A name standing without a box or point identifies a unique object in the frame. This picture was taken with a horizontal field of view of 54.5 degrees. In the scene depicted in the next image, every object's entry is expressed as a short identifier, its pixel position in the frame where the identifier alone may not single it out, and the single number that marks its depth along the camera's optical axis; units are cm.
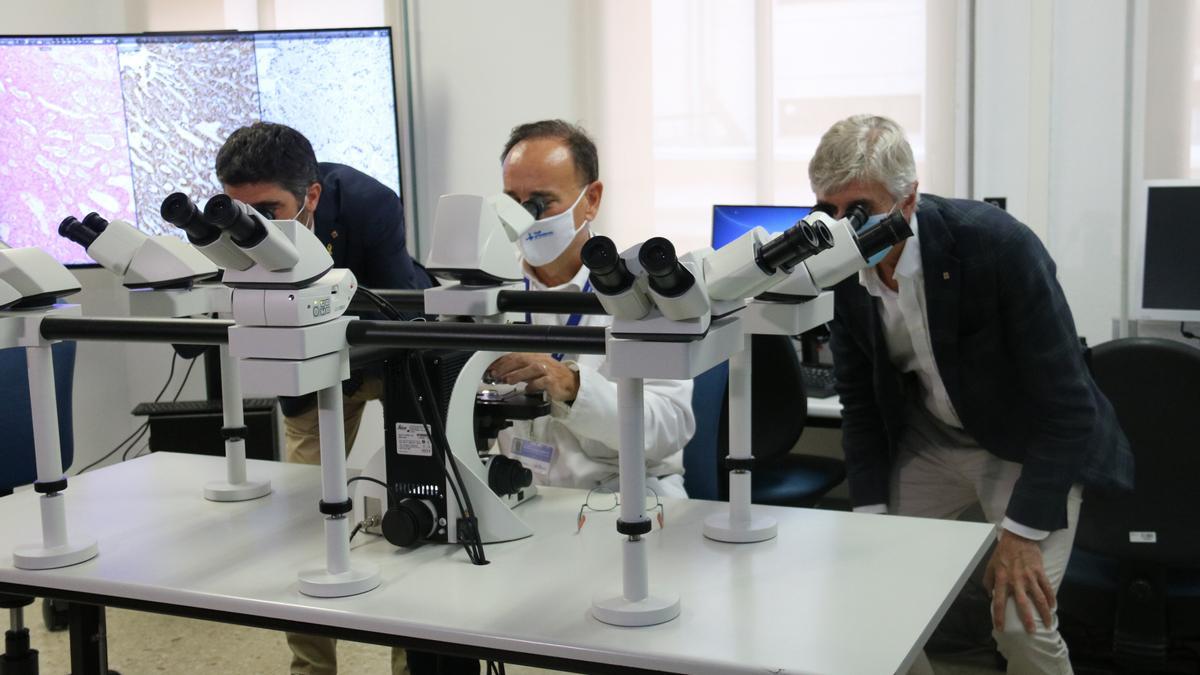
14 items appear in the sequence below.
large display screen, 416
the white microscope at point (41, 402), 174
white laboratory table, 139
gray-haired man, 207
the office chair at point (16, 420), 311
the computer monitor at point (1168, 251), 332
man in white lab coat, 197
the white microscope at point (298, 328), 146
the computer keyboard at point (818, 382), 343
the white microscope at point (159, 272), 184
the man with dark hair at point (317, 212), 246
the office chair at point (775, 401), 285
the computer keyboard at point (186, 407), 381
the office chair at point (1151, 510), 242
